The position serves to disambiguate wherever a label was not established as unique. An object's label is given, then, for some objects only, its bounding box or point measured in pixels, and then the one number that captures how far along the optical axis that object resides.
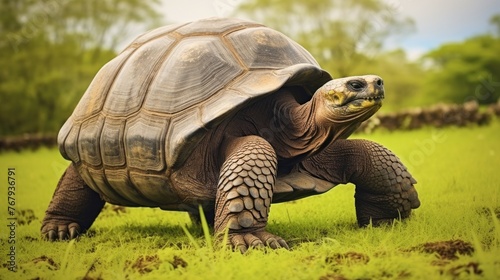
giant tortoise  3.09
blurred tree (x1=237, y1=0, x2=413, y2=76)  30.38
